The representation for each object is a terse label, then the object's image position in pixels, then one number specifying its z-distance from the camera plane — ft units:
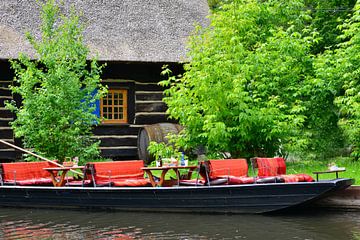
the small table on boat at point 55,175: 46.46
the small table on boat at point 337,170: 41.87
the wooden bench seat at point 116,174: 45.96
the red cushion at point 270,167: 46.39
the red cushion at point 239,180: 43.65
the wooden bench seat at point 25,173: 49.78
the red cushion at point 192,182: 44.87
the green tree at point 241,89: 54.75
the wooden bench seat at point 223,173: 44.04
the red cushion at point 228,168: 44.94
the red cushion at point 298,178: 42.55
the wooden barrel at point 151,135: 66.80
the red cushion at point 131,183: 45.70
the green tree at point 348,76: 55.83
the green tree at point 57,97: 58.13
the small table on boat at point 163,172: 43.81
